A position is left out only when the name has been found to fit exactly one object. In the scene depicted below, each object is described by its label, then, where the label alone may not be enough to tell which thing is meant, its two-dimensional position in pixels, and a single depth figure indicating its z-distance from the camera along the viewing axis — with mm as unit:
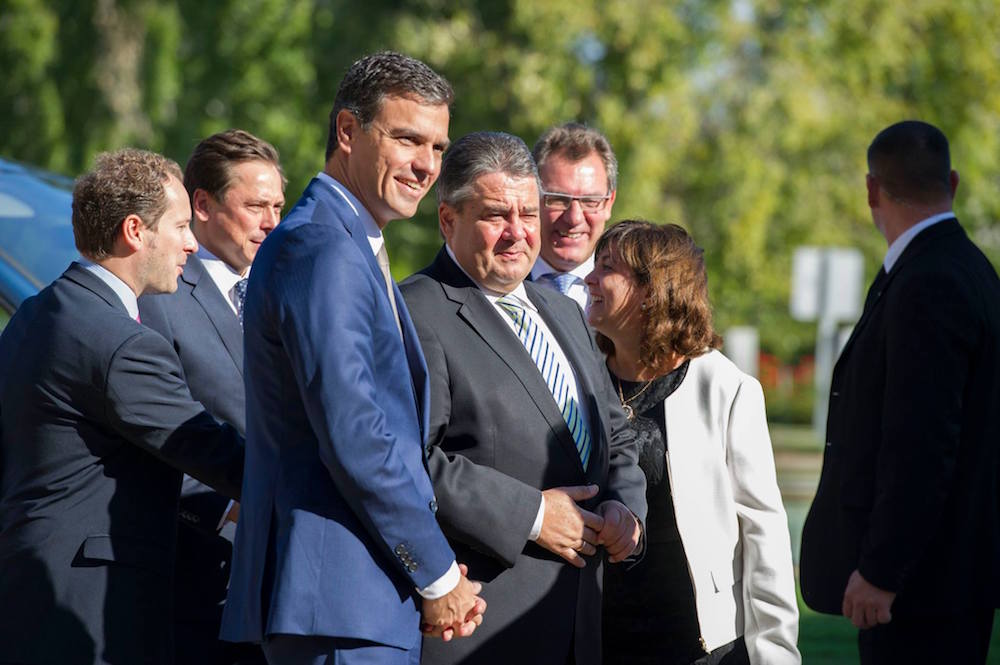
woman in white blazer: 8766
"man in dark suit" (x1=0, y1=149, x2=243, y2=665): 7305
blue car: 10922
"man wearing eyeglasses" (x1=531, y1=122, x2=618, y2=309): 11664
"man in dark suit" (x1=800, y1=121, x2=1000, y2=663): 8336
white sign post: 41875
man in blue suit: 6270
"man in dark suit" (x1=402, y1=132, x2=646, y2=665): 7363
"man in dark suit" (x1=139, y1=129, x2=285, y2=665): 8586
